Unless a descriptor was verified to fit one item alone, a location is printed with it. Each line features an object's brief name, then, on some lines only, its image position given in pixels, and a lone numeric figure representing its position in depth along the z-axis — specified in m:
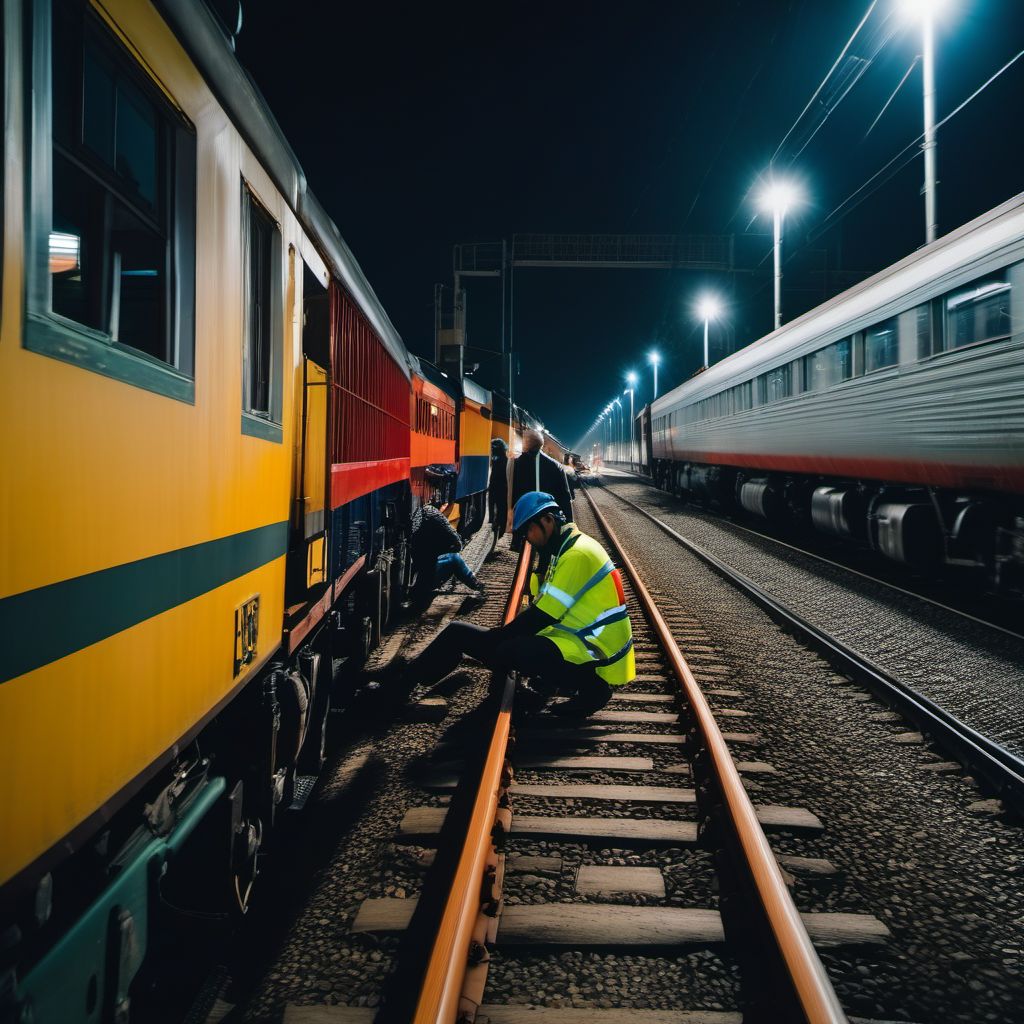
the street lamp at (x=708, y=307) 32.56
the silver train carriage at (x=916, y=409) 7.37
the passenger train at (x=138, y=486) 1.35
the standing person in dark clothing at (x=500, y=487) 13.23
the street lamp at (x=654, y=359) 50.99
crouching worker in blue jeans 8.91
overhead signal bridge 33.34
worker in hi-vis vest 4.84
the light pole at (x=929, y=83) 11.02
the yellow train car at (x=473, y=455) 15.25
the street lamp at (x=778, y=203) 19.27
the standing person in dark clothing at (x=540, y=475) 9.80
